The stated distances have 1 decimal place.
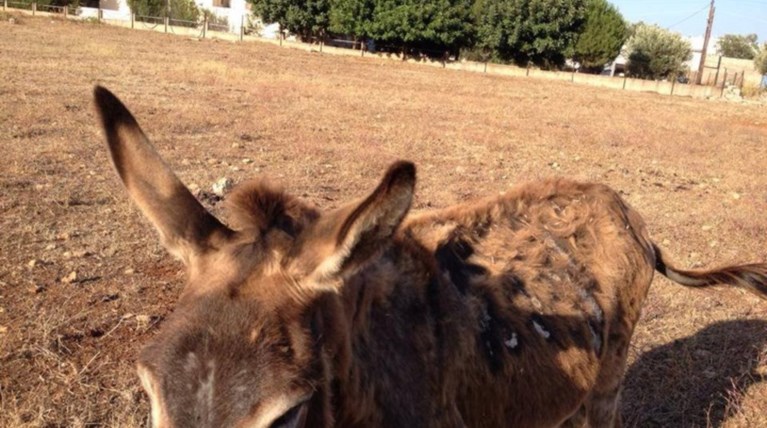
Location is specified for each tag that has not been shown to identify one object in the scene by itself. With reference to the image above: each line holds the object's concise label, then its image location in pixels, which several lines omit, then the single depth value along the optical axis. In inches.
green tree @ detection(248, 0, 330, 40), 2174.0
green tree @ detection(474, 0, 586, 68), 2028.8
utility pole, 2032.6
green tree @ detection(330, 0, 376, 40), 2059.5
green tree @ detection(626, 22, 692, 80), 2244.3
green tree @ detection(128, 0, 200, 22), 2474.2
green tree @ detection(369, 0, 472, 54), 2004.2
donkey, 70.5
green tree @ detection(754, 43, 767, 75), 2352.4
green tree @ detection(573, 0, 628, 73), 2142.0
